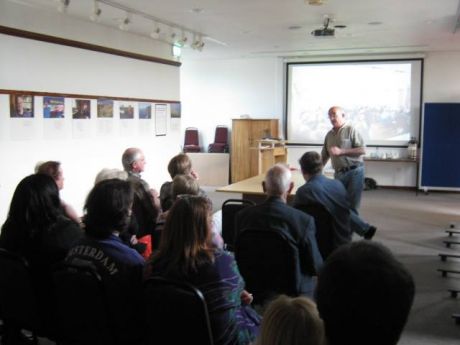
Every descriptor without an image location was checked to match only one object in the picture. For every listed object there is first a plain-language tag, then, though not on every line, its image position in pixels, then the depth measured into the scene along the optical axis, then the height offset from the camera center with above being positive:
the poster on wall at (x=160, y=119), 8.30 +0.14
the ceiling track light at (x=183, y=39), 7.76 +1.40
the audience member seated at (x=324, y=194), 3.76 -0.51
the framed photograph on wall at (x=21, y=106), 5.39 +0.23
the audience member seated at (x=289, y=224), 2.87 -0.56
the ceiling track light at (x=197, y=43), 8.14 +1.41
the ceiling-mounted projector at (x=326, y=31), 6.74 +1.34
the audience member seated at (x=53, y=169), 3.63 -0.32
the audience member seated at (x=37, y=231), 2.48 -0.53
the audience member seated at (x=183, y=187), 3.36 -0.41
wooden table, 4.87 -0.62
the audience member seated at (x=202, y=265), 1.98 -0.56
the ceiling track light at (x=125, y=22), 6.29 +1.35
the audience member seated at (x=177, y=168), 3.98 -0.34
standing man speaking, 5.48 -0.29
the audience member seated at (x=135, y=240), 2.91 -0.70
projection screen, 10.29 +0.67
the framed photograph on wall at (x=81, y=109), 6.34 +0.24
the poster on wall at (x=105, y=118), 6.82 +0.13
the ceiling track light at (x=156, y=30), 6.98 +1.39
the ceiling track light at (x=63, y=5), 5.29 +1.33
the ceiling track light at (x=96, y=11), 5.63 +1.34
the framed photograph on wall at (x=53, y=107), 5.86 +0.23
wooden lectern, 9.37 -0.47
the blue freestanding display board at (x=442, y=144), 9.79 -0.30
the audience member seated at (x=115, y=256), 2.07 -0.55
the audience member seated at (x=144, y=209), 3.47 -0.58
